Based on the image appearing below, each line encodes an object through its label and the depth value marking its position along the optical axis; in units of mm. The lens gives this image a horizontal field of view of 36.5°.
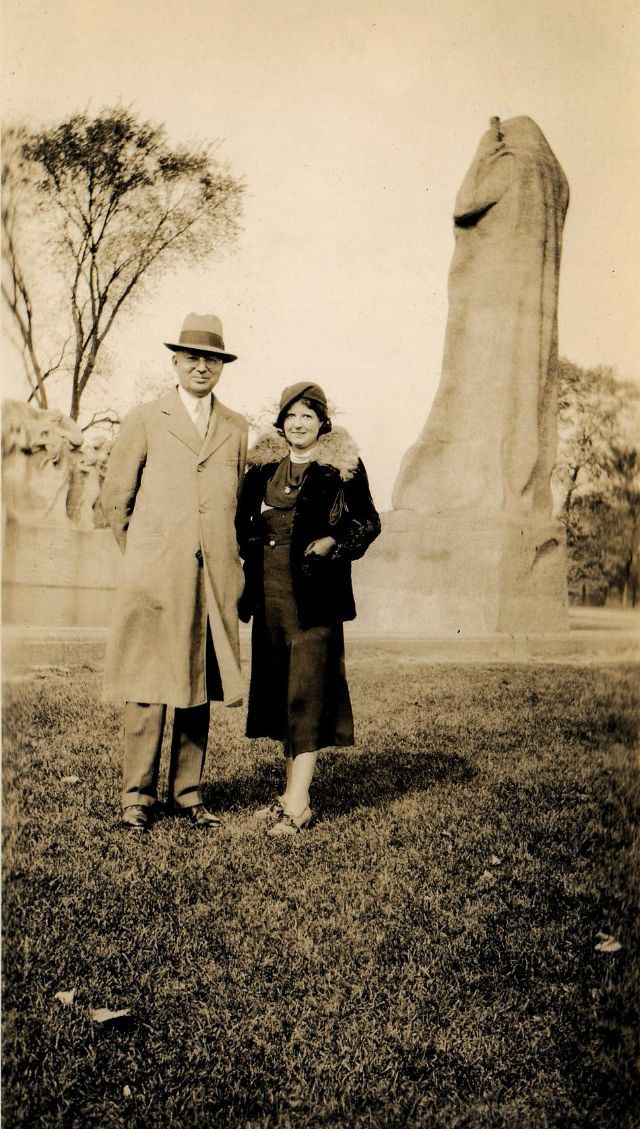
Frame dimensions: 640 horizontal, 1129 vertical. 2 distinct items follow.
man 2740
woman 2693
